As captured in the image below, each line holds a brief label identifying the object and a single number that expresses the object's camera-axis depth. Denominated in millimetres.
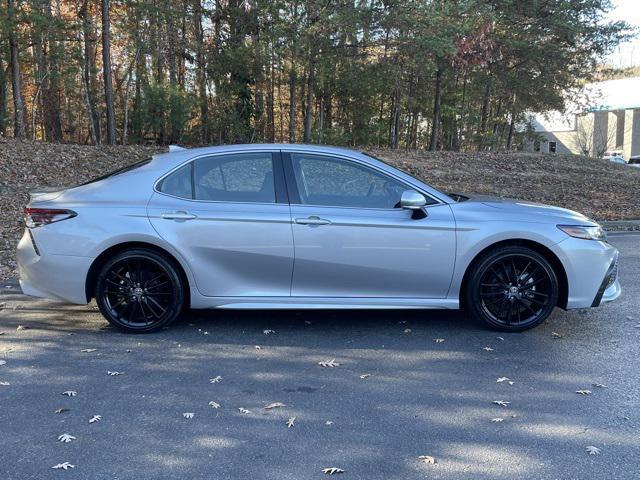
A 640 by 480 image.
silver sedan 4891
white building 49562
